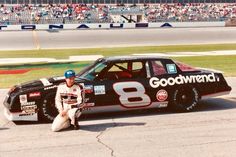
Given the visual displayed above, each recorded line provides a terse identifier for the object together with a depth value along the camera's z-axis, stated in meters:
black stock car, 9.12
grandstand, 48.64
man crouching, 8.41
